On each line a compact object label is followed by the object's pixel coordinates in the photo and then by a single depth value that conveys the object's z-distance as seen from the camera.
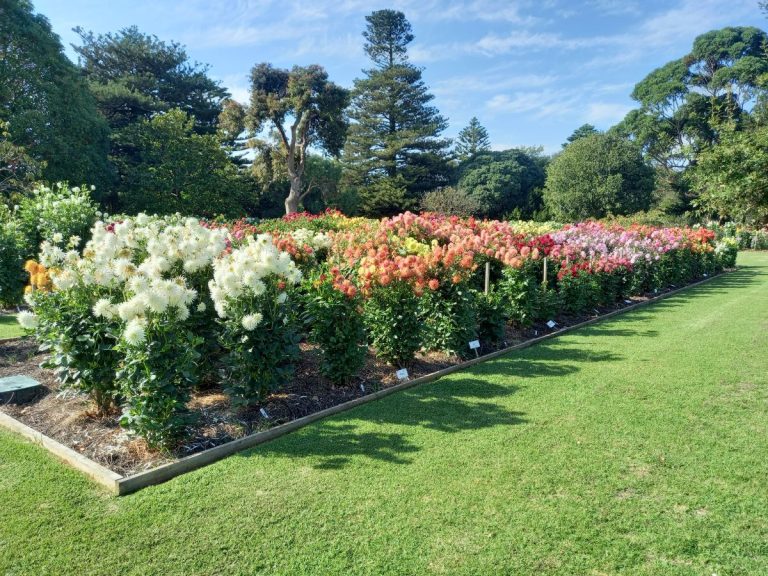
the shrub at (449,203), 28.78
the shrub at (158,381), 3.37
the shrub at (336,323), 4.73
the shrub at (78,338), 3.84
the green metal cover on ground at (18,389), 4.54
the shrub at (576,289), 8.66
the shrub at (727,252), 16.61
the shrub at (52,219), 8.78
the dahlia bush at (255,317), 3.87
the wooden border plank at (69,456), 3.21
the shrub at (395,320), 5.43
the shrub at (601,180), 31.80
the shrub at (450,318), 6.04
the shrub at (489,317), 6.59
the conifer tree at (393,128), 35.84
